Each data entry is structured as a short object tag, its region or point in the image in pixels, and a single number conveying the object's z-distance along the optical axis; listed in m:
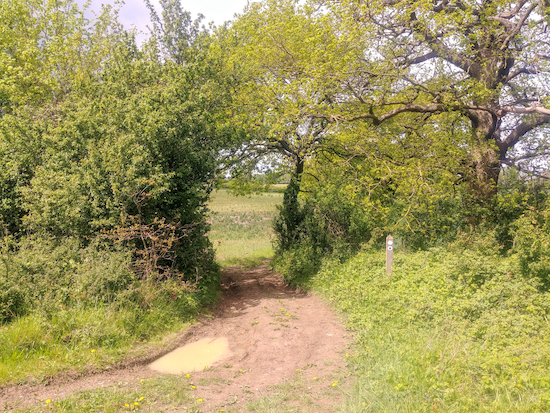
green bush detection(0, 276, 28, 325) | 7.00
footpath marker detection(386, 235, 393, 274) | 9.13
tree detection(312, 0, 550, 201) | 10.49
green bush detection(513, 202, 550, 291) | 7.38
